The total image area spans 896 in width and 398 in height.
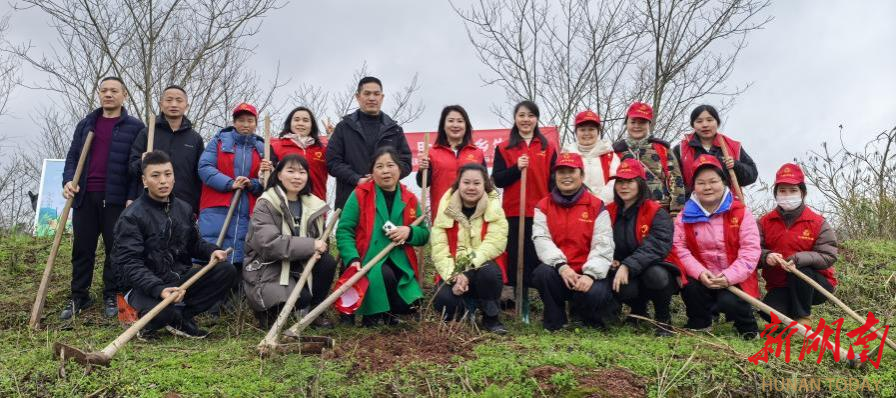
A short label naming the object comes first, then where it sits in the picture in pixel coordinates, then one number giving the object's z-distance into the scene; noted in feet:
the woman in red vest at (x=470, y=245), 15.55
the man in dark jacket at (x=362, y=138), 18.74
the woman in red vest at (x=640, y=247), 15.49
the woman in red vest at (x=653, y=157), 17.84
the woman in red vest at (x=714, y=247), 15.52
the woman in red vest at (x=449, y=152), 18.43
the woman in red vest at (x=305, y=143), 19.31
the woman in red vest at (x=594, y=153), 17.72
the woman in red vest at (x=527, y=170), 18.30
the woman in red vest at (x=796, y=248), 15.90
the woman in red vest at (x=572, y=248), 15.42
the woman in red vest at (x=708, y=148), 18.06
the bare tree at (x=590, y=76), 32.30
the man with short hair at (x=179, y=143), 18.16
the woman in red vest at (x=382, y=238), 15.99
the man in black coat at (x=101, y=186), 17.76
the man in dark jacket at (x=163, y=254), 14.74
